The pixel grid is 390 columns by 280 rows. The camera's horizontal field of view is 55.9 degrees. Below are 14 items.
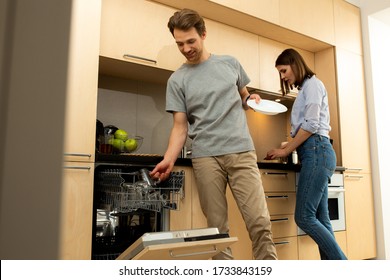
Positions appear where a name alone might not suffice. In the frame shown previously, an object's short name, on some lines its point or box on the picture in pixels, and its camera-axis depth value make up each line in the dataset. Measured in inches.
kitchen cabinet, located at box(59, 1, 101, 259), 64.8
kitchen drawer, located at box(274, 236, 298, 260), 89.6
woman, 80.4
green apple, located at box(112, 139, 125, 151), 84.1
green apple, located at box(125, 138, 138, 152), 85.4
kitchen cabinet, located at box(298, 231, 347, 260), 94.0
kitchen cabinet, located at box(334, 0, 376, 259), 113.4
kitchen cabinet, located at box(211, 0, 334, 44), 100.9
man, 66.5
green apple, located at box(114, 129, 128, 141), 85.0
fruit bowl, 85.0
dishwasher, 63.1
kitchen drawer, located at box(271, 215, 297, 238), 89.9
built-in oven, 105.0
